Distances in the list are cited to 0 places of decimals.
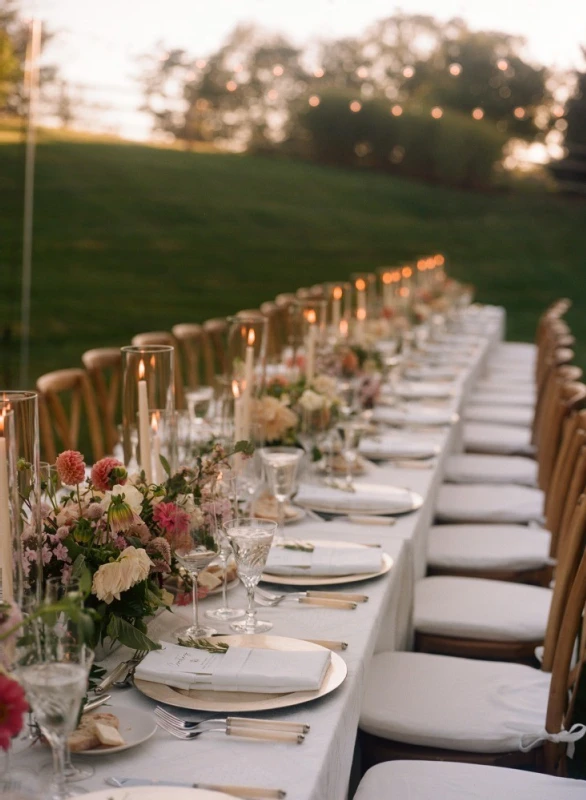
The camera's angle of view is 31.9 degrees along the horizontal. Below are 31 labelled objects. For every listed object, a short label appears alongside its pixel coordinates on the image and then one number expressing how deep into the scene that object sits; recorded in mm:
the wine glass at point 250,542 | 1661
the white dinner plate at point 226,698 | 1451
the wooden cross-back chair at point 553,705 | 2127
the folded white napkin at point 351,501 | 2617
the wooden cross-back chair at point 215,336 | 5570
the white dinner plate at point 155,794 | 1210
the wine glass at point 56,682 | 1125
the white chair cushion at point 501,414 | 5789
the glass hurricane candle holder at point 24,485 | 1393
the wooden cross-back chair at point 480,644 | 2709
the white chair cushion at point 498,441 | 5164
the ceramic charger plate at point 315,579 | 2006
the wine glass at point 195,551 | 1624
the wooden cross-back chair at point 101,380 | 3963
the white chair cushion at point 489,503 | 3904
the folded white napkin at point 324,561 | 2041
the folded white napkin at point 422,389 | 4438
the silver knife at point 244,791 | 1252
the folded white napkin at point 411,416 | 3852
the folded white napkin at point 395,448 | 3293
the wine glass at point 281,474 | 2203
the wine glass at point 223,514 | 1647
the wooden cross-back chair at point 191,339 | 5262
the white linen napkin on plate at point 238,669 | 1484
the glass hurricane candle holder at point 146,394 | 2010
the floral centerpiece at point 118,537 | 1528
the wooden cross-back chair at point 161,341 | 4105
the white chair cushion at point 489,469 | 4492
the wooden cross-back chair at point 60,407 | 3357
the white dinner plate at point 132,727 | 1325
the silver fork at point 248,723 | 1407
